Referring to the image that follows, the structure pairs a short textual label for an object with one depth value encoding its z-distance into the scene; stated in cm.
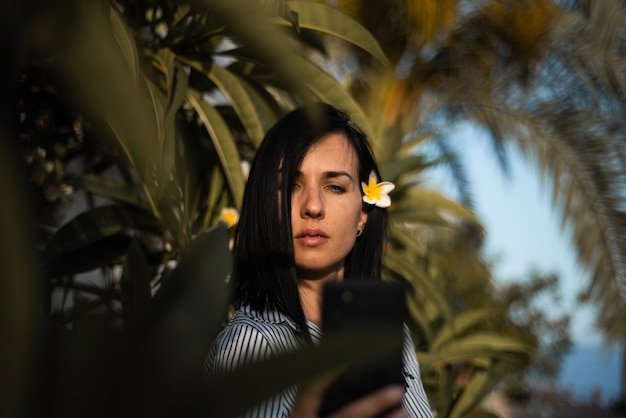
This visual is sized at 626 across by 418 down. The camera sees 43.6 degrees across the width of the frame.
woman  124
